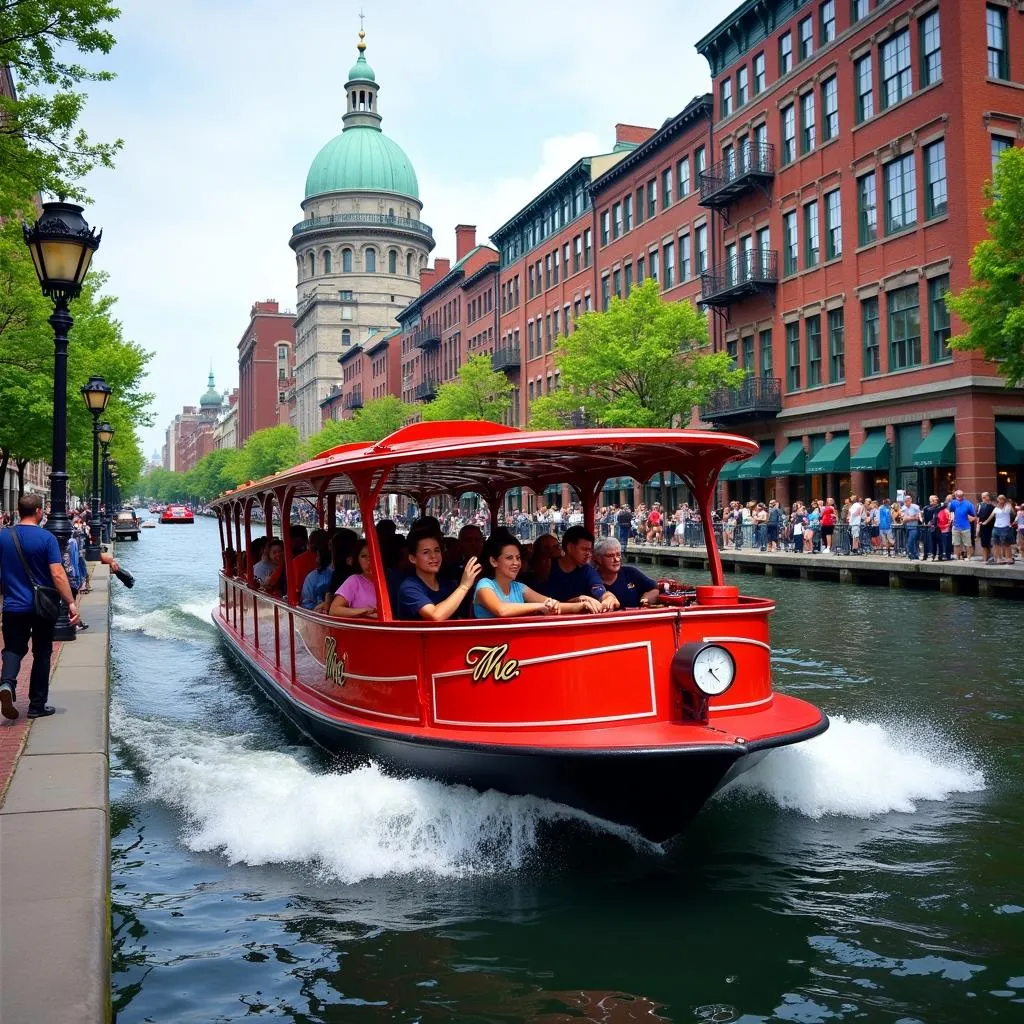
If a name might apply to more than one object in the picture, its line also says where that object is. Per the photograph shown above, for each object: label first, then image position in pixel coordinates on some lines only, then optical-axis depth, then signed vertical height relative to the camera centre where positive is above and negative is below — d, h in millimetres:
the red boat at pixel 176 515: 101000 +1917
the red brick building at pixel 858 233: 32469 +9306
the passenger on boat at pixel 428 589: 7496 -425
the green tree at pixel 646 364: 42562 +5879
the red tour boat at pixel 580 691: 6750 -1071
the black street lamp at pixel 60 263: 11948 +2974
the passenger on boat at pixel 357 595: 8805 -510
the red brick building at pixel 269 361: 188625 +28577
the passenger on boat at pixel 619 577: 8797 -454
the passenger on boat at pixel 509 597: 7441 -494
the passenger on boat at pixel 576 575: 8430 -398
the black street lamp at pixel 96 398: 24422 +3067
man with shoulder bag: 8945 -451
